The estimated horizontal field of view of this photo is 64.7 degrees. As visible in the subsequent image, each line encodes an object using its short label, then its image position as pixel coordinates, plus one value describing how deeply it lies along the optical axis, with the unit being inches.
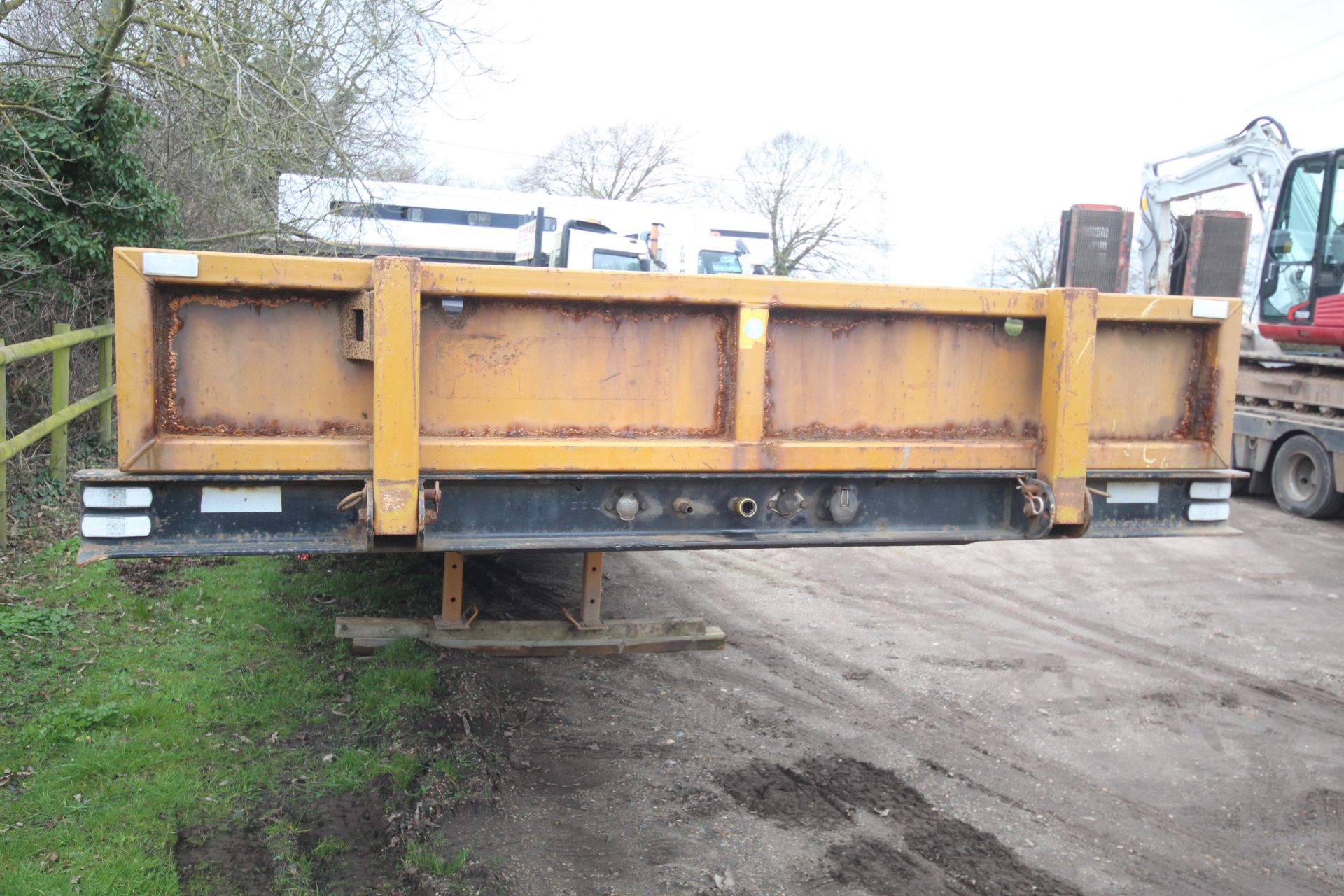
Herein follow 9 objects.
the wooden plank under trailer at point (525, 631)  203.9
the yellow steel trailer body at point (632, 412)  128.9
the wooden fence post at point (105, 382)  371.6
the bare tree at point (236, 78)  363.3
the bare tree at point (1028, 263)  1504.7
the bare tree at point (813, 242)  1651.1
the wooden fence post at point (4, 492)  263.6
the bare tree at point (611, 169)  1736.0
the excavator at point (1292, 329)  446.0
